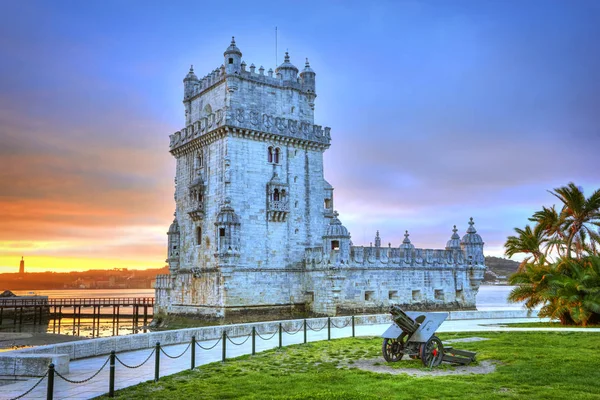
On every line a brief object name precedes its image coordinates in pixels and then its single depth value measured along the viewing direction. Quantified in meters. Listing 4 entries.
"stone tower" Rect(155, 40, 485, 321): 36.25
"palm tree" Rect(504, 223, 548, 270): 35.34
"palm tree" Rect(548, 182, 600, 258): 33.09
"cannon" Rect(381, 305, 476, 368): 15.85
